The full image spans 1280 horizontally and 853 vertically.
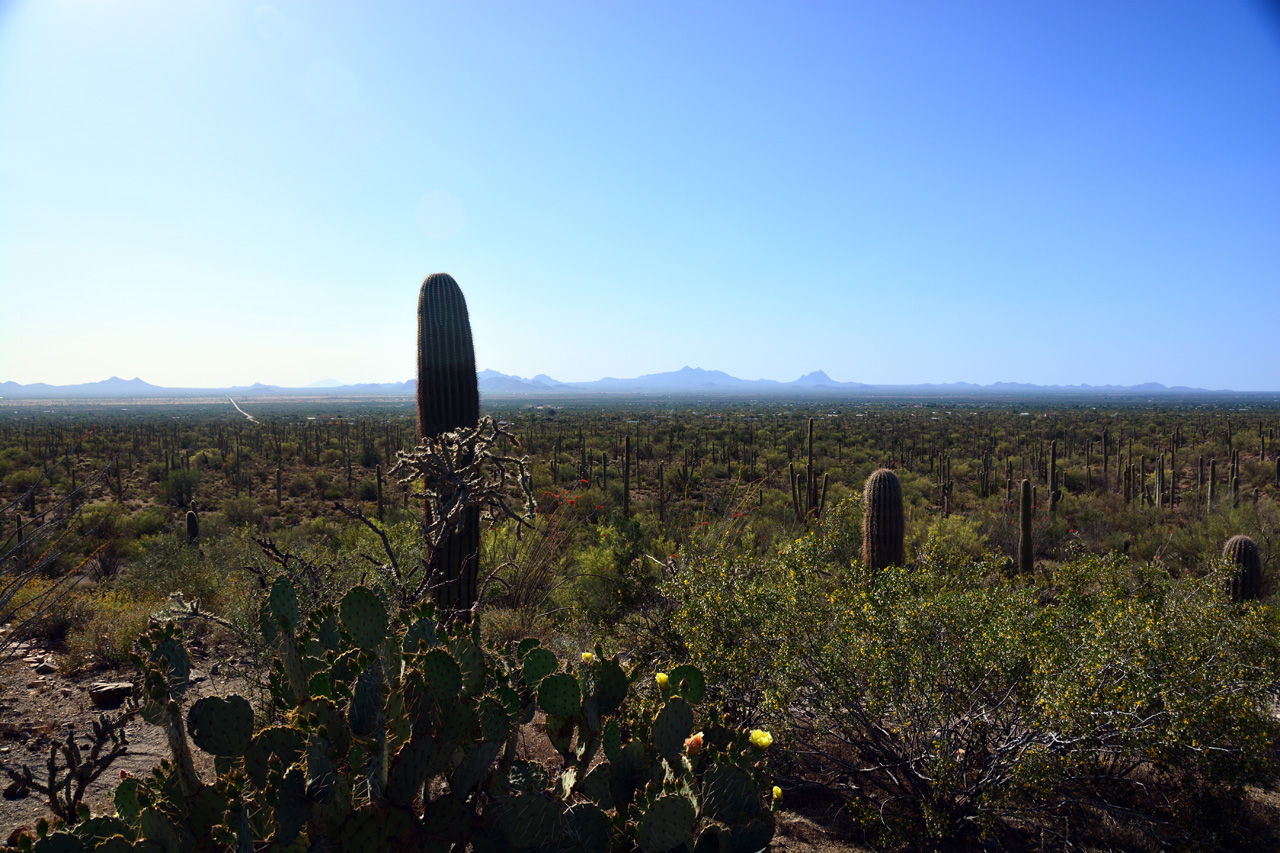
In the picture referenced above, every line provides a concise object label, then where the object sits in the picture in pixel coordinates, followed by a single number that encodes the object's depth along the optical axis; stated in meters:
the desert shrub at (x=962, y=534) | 12.88
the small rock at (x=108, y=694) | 5.75
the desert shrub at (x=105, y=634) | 6.59
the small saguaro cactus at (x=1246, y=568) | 9.19
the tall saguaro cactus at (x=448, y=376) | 6.43
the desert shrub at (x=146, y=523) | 14.28
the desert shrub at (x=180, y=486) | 19.69
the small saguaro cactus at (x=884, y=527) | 9.21
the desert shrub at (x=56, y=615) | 7.14
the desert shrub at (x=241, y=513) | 16.75
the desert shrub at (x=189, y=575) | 8.12
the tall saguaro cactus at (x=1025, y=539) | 12.06
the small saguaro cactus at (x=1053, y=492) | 17.48
